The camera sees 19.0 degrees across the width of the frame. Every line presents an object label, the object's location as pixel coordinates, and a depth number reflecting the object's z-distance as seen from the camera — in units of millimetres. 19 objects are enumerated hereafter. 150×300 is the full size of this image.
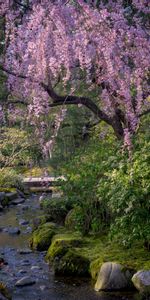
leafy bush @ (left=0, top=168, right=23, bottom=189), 19500
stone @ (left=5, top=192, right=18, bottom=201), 17756
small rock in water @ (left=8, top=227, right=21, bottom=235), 11620
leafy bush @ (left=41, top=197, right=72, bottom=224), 11320
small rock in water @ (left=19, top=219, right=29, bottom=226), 12938
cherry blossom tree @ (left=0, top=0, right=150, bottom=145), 6266
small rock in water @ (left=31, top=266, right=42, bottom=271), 8227
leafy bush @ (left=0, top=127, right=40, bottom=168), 19484
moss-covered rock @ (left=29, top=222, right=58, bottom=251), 9656
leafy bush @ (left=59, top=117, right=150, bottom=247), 6797
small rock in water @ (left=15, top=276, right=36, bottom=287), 7358
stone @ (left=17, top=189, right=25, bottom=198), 18931
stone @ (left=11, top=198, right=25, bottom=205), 17375
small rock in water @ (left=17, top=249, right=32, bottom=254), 9534
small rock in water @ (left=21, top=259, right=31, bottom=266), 8656
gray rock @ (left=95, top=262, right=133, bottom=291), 6879
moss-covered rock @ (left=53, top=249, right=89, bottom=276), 7699
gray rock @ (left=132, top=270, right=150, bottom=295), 6516
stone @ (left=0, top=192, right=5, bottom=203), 17125
